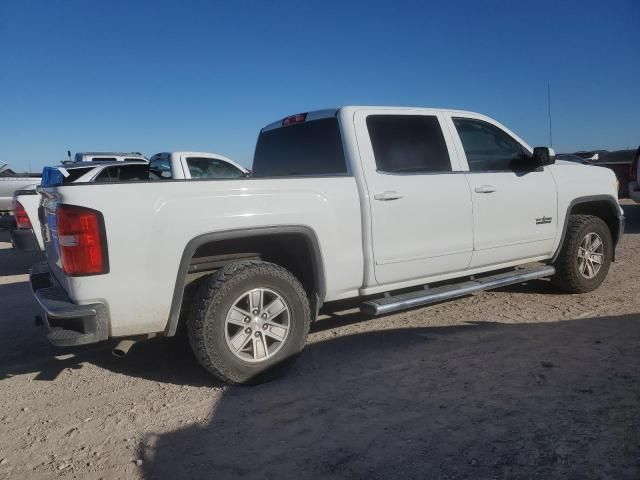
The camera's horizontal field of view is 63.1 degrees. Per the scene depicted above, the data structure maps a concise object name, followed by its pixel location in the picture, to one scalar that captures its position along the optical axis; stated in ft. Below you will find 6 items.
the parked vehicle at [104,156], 48.85
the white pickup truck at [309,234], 10.32
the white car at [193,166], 28.78
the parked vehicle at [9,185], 49.60
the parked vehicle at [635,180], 33.87
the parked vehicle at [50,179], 23.88
